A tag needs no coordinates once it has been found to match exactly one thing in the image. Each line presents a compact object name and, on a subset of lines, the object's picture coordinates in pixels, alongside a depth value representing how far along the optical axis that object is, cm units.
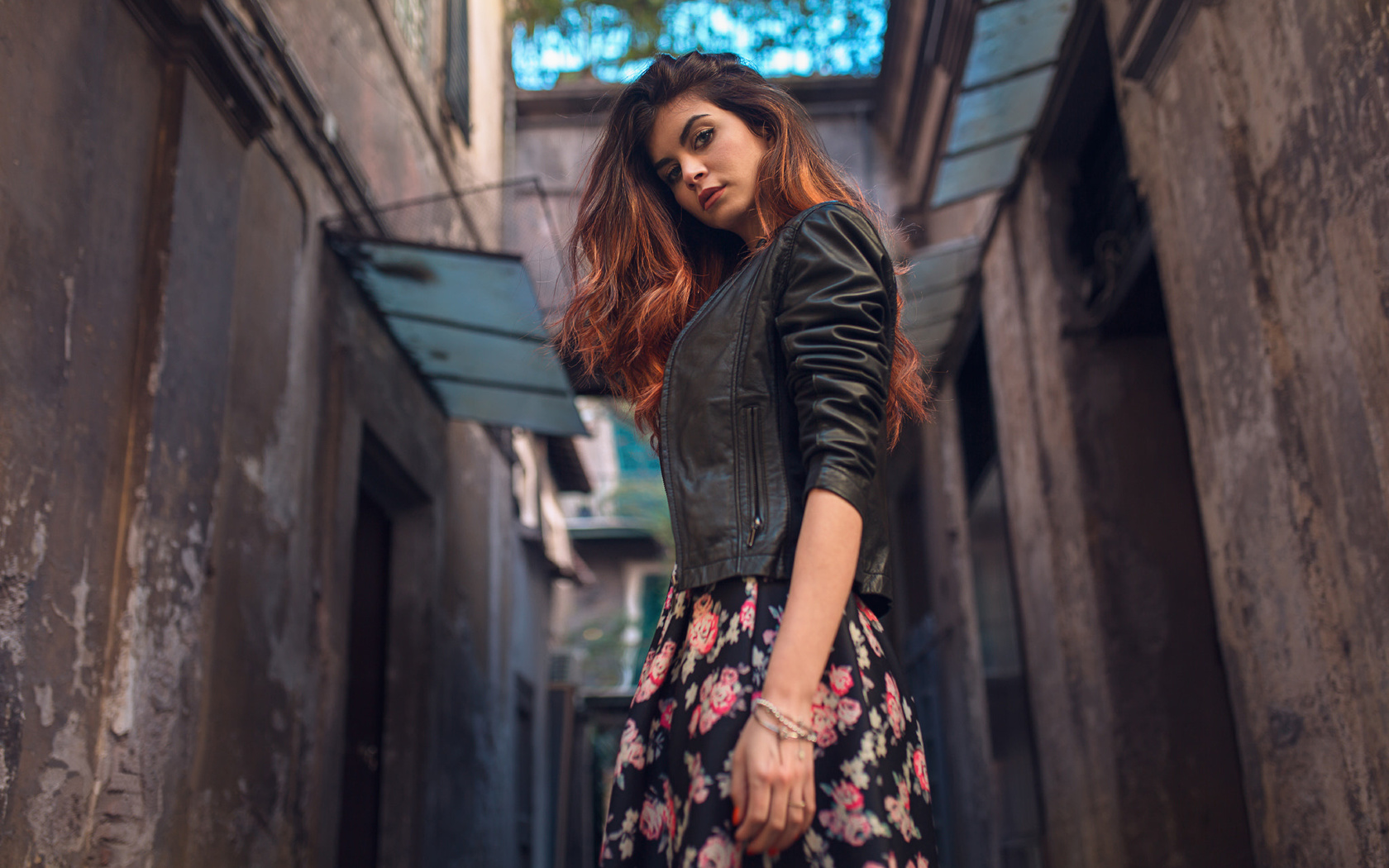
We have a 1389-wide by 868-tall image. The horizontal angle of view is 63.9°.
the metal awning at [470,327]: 502
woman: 129
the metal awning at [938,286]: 635
